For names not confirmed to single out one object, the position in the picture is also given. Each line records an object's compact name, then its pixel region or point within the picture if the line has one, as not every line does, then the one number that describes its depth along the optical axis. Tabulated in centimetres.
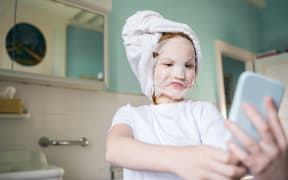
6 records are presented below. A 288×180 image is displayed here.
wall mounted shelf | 117
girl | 31
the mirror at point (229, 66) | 254
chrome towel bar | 132
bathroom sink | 89
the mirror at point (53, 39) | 129
